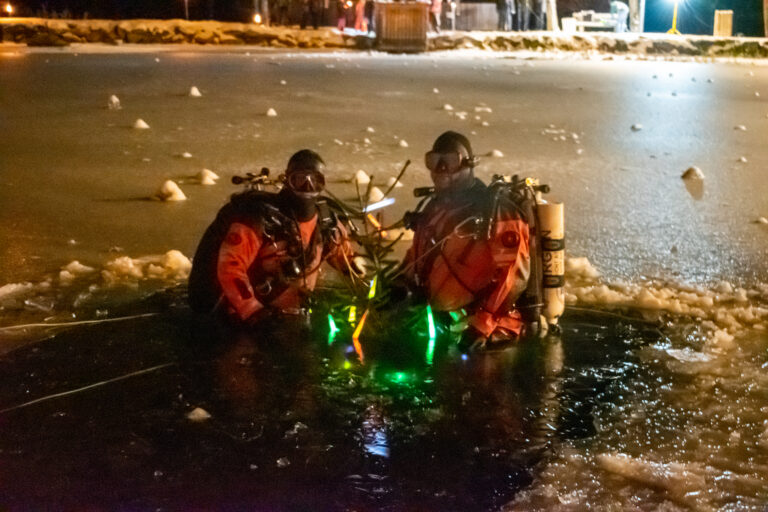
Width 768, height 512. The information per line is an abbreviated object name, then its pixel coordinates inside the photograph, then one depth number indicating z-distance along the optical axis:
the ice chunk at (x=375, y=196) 6.55
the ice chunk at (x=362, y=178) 7.20
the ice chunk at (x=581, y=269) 5.20
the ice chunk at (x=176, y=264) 5.15
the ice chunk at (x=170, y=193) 6.87
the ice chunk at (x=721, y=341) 4.13
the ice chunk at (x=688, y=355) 4.00
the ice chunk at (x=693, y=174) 7.94
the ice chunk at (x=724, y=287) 4.92
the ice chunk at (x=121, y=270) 5.09
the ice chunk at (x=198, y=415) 3.38
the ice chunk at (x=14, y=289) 4.75
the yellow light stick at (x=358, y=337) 4.03
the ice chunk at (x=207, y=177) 7.39
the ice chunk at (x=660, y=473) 2.92
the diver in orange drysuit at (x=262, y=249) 4.05
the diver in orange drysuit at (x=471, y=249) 3.88
